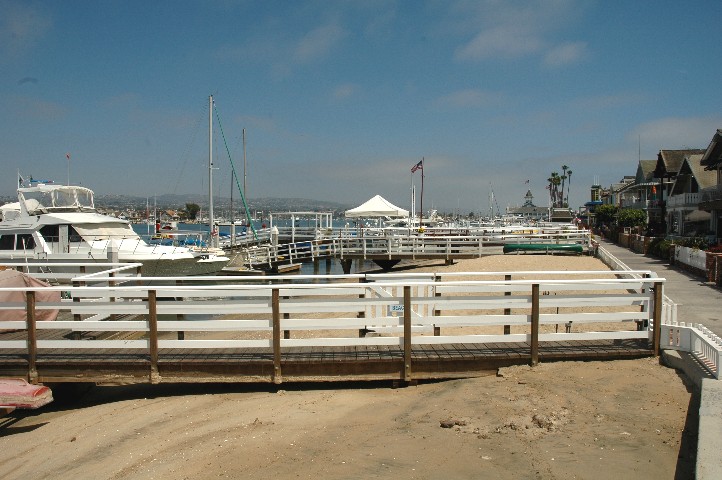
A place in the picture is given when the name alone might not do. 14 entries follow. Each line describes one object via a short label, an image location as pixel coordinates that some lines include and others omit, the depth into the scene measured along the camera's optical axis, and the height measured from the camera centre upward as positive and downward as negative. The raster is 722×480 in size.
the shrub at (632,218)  53.76 -1.12
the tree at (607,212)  73.75 -0.73
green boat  31.67 -2.15
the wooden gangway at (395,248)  31.52 -2.11
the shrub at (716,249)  20.13 -1.52
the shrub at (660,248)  26.98 -1.97
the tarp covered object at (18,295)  9.71 -1.33
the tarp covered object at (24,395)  7.57 -2.26
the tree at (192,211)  195.25 +0.46
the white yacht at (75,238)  24.31 -0.98
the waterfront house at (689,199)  40.28 +0.40
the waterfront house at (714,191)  33.94 +0.78
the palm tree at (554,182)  135.75 +5.60
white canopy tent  37.19 -0.01
